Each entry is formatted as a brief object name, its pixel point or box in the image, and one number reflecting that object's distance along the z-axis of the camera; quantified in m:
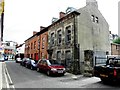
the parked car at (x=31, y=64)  11.89
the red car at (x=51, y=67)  8.23
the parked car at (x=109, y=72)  5.69
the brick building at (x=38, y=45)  15.41
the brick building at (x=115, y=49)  14.10
